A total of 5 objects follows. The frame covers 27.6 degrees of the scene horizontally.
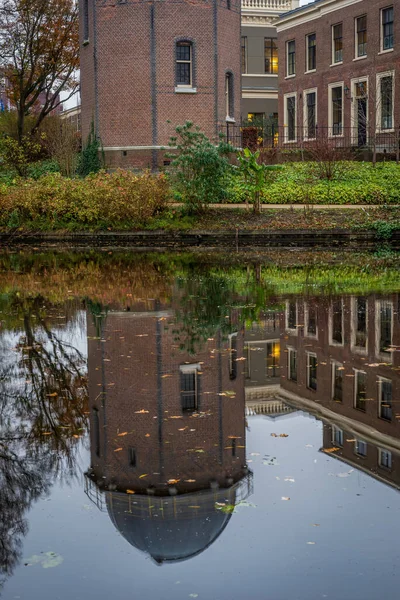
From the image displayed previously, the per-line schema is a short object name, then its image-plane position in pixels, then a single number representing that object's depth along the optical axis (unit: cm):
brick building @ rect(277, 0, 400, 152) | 3903
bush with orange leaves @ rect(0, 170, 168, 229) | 2538
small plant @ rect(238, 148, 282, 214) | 2545
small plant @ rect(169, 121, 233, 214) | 2508
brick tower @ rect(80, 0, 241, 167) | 3262
